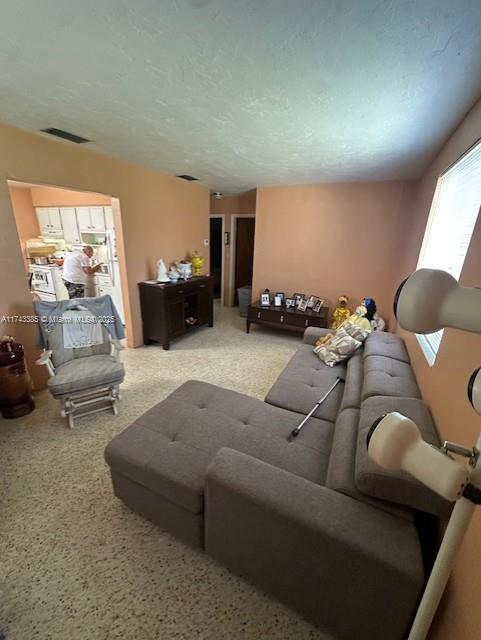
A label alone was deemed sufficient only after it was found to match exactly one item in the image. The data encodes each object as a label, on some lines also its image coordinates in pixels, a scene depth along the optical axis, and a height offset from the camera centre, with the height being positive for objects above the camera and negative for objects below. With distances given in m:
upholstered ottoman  1.33 -1.10
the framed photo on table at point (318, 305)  4.19 -0.99
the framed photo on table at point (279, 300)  4.34 -0.96
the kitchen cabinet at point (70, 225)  4.57 +0.06
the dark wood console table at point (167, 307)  3.60 -0.99
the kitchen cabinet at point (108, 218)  4.07 +0.17
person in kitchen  3.69 -0.51
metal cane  1.63 -1.10
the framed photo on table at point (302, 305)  4.23 -1.01
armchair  2.18 -1.12
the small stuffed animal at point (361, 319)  2.94 -0.86
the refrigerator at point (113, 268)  3.87 -0.52
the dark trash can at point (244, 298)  5.21 -1.14
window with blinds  1.56 +0.17
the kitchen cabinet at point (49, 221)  4.83 +0.12
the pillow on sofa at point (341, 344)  2.50 -0.94
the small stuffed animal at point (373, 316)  3.58 -0.96
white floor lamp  0.58 -0.42
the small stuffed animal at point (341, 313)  3.94 -1.02
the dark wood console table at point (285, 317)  3.99 -1.15
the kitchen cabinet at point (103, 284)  4.12 -0.79
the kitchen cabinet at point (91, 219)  4.20 +0.15
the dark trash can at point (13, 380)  2.23 -1.22
